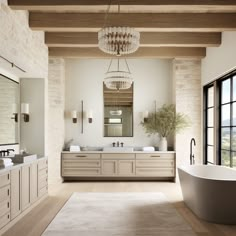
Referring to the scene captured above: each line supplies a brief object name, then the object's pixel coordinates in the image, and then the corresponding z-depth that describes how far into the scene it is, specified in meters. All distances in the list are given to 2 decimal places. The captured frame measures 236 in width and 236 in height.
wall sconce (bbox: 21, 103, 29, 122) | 5.91
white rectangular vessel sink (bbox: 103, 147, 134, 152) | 7.69
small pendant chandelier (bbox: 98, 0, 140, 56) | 3.61
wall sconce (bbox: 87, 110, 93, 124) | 8.01
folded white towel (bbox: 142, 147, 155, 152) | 7.74
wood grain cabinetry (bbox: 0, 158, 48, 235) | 3.93
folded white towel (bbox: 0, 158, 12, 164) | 4.14
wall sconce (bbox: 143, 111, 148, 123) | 8.01
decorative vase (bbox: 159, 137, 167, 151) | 7.70
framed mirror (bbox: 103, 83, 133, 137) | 8.20
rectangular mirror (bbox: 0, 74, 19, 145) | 5.36
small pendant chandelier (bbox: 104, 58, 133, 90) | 6.11
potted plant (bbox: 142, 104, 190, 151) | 7.47
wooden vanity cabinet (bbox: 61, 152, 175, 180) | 7.58
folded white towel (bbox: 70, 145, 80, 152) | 7.68
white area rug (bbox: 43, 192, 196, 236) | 3.87
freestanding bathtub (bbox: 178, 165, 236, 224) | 3.99
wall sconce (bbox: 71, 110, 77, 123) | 7.95
